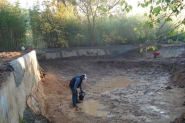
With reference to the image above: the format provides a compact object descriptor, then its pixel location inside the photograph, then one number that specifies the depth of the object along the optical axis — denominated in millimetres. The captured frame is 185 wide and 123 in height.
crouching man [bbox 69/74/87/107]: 6082
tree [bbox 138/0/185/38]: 2669
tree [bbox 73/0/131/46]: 13117
